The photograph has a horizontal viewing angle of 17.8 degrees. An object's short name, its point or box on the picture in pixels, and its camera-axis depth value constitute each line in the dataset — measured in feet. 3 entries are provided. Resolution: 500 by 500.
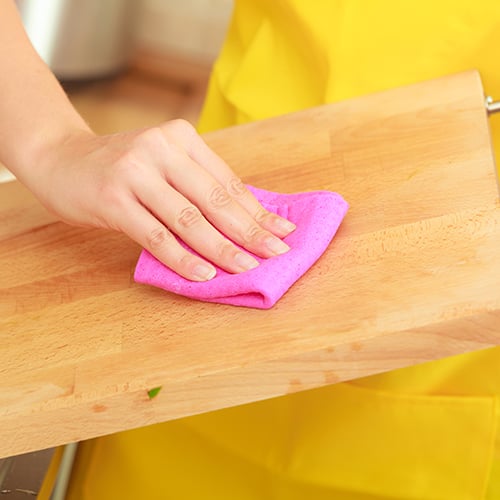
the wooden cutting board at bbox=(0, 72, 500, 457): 2.82
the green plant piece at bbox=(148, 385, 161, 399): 2.83
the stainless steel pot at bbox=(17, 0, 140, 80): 8.70
